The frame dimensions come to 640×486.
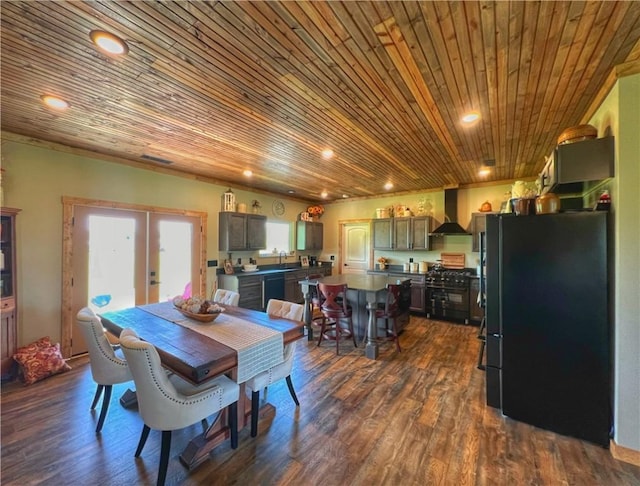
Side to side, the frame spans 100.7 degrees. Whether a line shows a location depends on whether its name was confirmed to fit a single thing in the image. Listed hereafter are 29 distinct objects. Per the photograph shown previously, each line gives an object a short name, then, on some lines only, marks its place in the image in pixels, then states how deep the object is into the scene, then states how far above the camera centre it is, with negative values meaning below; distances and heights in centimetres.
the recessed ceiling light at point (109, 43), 156 +123
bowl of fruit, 244 -63
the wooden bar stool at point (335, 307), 363 -91
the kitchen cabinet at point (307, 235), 702 +22
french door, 353 -24
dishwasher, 559 -96
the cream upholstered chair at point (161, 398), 160 -101
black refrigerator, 203 -65
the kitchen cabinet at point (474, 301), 490 -107
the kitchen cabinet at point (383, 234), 617 +22
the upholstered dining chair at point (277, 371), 211 -110
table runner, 192 -75
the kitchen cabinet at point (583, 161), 198 +64
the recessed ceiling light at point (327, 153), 352 +123
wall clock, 655 +89
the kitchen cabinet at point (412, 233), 571 +23
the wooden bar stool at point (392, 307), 368 -92
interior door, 698 -13
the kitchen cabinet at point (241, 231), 522 +24
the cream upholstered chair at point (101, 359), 208 -95
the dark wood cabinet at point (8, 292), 282 -54
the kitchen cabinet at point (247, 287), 511 -87
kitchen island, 377 -83
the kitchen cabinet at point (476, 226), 522 +35
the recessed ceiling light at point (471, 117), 253 +124
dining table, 175 -75
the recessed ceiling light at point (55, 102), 229 +125
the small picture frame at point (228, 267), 527 -49
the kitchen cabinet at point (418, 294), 541 -104
